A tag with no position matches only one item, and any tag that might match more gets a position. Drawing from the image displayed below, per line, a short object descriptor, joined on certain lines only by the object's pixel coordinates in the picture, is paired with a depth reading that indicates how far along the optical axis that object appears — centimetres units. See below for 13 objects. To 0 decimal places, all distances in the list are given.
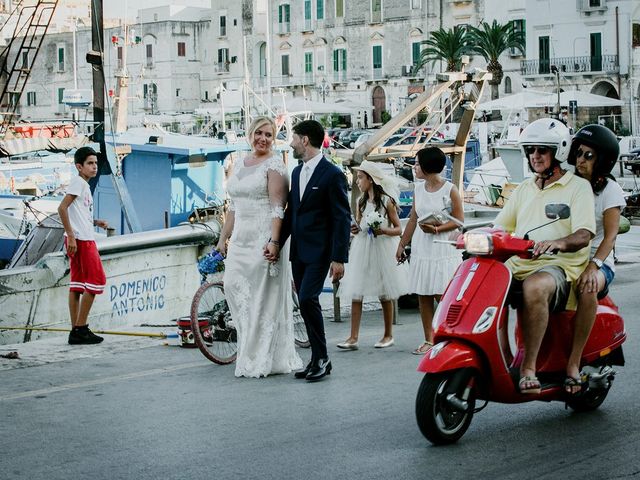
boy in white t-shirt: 1106
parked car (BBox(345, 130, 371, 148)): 6793
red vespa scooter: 668
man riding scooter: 693
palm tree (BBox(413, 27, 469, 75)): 7925
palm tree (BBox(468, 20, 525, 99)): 7588
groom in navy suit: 902
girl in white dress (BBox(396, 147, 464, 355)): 1022
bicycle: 975
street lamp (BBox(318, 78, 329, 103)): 9362
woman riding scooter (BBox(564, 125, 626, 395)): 723
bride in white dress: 922
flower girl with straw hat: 1089
